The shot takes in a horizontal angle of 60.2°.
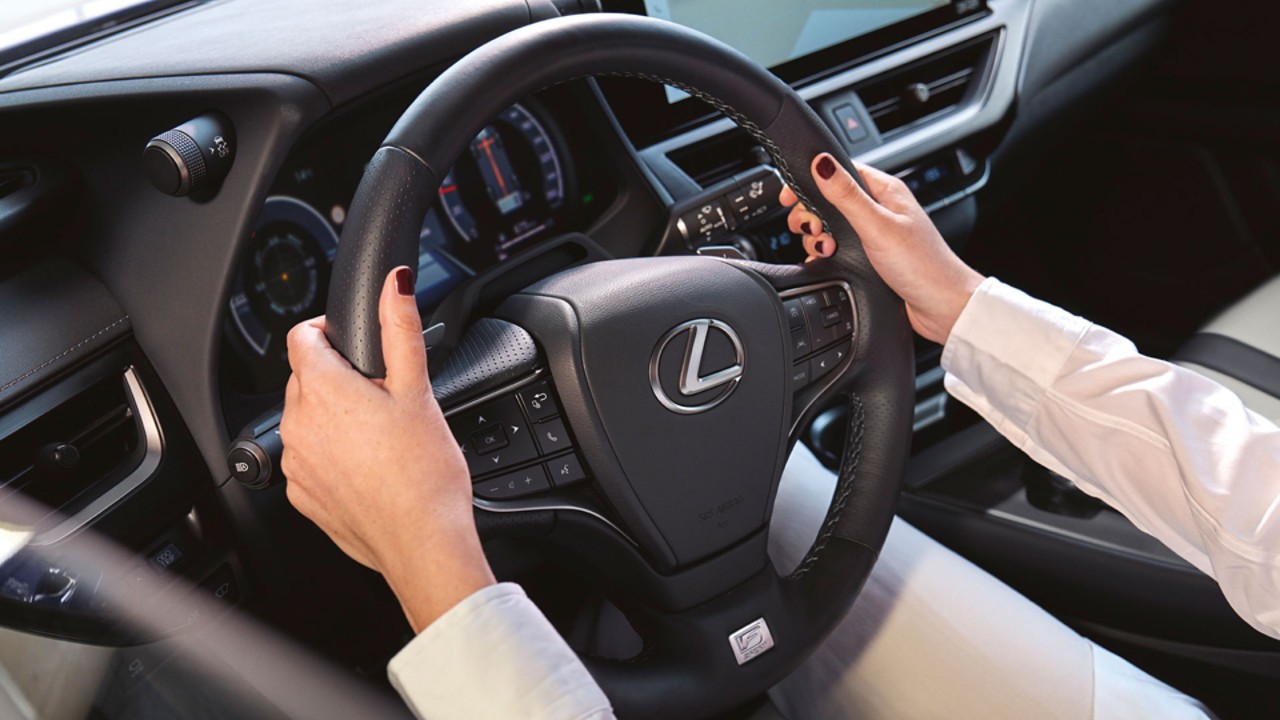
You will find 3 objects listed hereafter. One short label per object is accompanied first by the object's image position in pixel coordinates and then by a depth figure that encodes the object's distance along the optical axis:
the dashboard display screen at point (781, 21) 1.34
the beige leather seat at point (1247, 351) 1.36
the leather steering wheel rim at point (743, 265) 0.68
